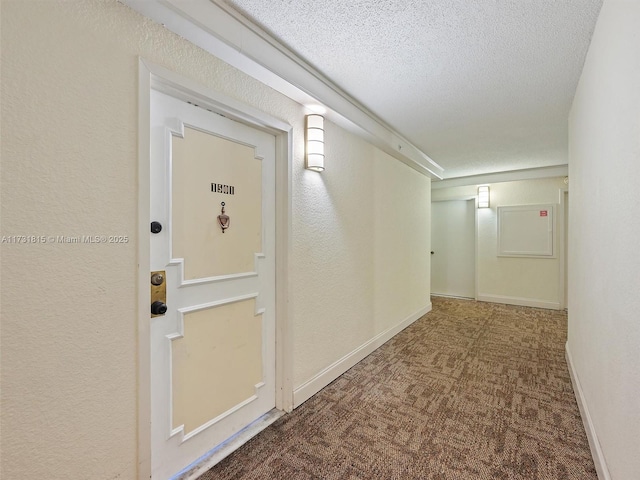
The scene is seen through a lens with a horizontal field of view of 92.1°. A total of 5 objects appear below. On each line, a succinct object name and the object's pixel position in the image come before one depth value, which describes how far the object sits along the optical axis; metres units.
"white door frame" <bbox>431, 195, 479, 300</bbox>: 5.77
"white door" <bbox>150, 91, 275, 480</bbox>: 1.52
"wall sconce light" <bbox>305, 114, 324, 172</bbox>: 2.29
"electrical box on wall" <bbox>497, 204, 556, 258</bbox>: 5.13
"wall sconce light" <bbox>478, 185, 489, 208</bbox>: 5.58
